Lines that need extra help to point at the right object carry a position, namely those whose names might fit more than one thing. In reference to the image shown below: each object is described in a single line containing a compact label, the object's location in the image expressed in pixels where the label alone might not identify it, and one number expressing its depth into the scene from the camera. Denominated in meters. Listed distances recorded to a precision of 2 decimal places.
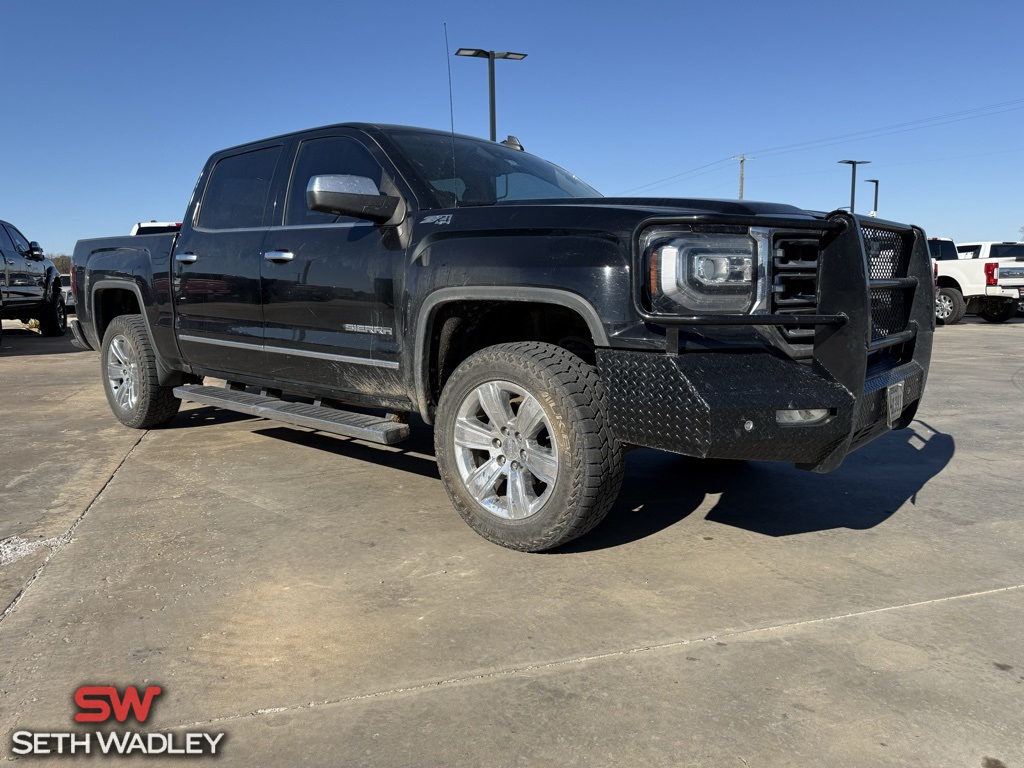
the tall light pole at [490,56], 14.82
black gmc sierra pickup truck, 2.99
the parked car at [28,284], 13.19
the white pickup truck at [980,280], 18.08
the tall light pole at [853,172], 45.84
